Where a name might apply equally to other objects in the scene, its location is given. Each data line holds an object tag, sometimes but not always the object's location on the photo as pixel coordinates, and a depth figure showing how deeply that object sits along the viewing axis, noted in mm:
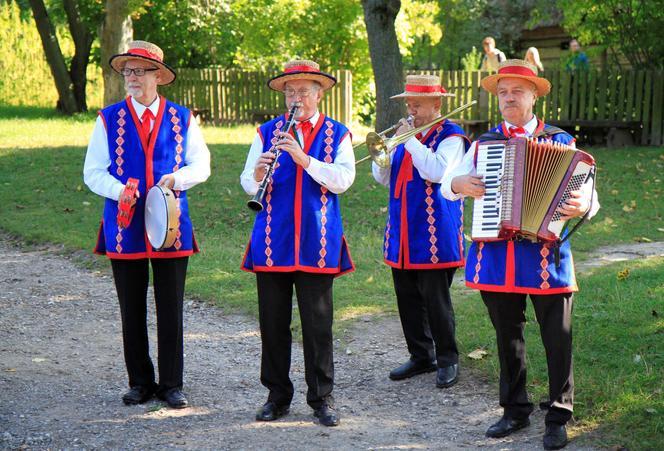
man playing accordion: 4883
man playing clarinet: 5305
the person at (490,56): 19109
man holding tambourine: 5516
